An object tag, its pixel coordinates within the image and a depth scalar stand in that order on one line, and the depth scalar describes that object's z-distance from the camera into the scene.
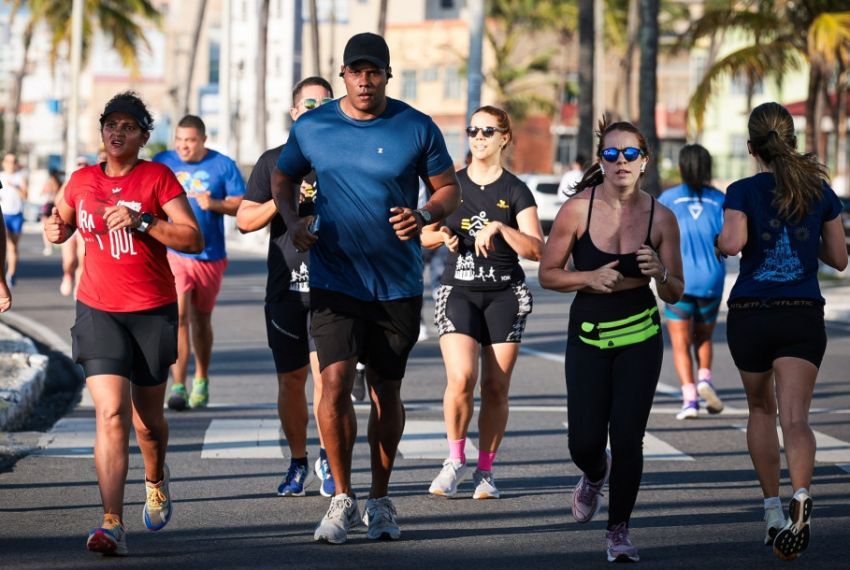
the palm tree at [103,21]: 66.81
